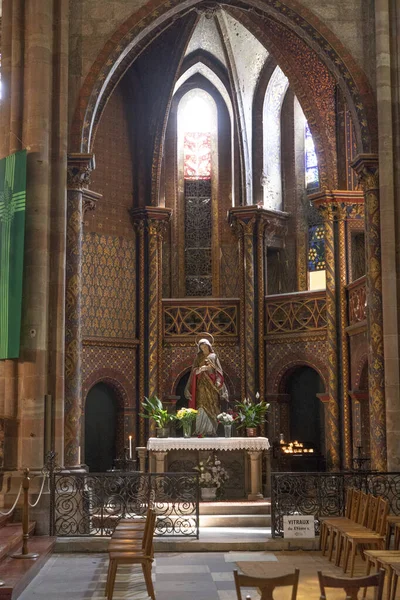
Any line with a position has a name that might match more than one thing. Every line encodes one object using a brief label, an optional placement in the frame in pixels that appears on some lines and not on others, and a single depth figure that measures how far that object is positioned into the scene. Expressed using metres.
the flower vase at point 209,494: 18.41
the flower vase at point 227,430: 19.14
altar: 18.38
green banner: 15.45
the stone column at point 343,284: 21.91
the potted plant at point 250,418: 19.67
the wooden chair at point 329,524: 13.05
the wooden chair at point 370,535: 11.20
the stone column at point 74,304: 16.59
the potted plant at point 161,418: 19.38
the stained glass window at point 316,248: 25.62
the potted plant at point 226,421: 19.14
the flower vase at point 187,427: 19.06
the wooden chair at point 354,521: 12.20
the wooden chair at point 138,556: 10.13
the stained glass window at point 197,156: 27.14
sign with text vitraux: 14.32
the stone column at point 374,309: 16.64
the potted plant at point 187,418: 19.05
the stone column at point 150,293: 24.45
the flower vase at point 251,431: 19.77
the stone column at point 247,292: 24.45
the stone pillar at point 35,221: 15.40
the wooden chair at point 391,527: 11.77
